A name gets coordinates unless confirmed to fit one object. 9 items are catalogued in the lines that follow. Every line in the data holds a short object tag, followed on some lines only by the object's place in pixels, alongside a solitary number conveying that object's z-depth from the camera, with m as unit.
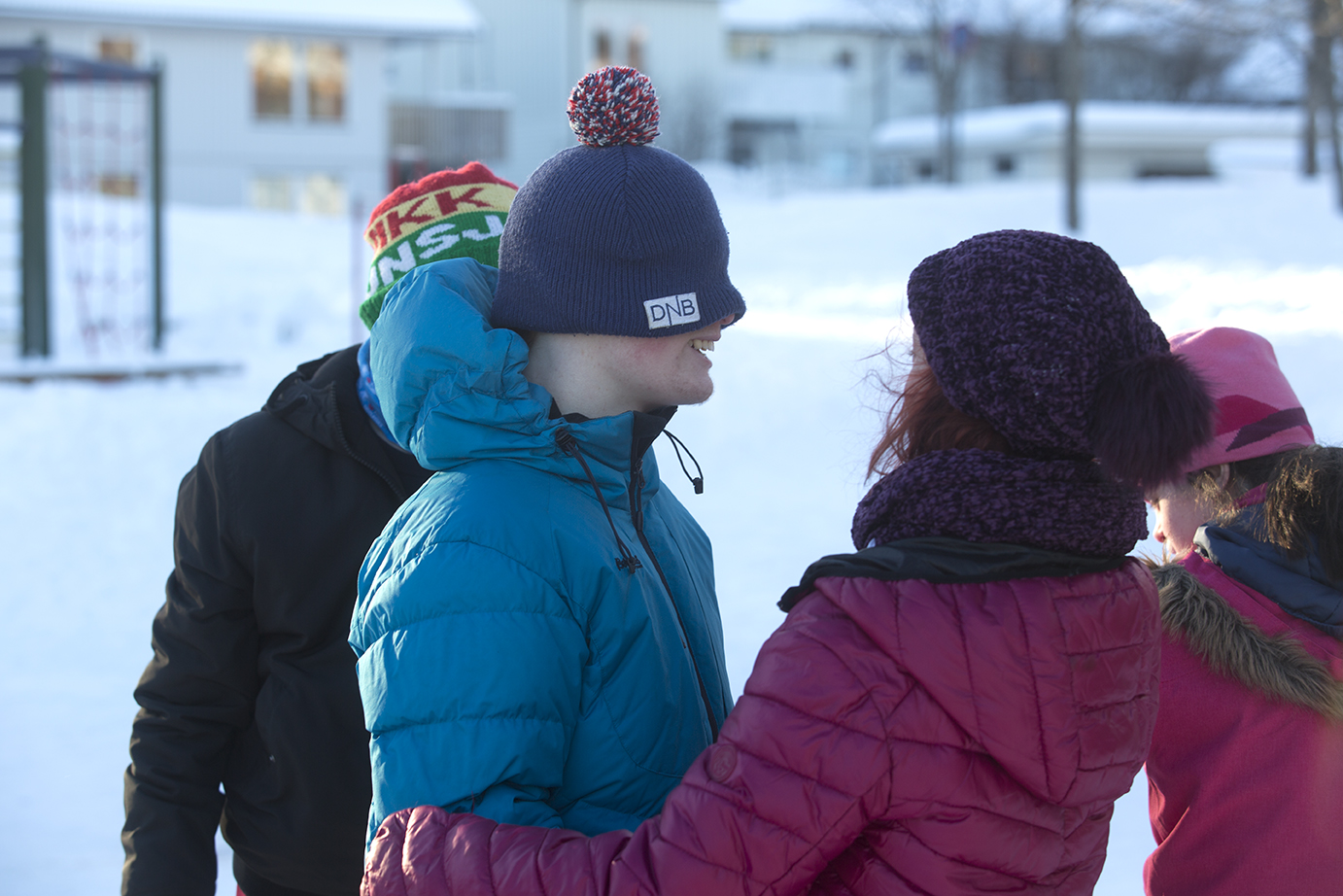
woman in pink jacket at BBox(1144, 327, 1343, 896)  1.75
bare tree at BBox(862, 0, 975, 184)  27.45
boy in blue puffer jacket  1.36
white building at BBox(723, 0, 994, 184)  33.44
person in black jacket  2.06
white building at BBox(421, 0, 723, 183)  30.02
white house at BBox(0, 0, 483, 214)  23.50
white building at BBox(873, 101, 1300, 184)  28.61
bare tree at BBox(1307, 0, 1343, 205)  16.30
